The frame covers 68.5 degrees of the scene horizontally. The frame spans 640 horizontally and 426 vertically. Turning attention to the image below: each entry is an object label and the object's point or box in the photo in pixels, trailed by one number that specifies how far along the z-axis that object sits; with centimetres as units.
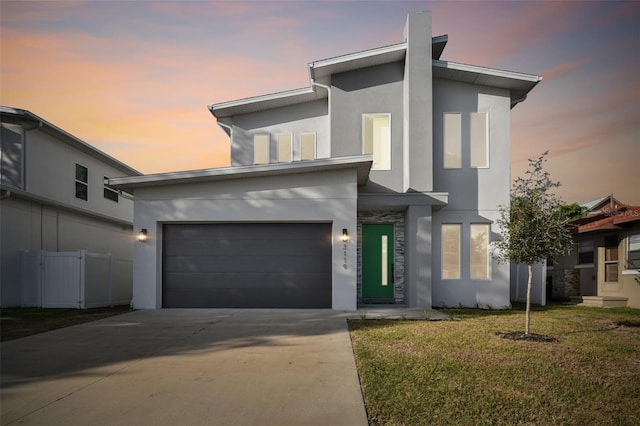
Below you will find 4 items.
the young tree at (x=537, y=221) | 877
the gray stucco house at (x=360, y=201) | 1249
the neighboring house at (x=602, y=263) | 1571
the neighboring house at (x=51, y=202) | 1386
